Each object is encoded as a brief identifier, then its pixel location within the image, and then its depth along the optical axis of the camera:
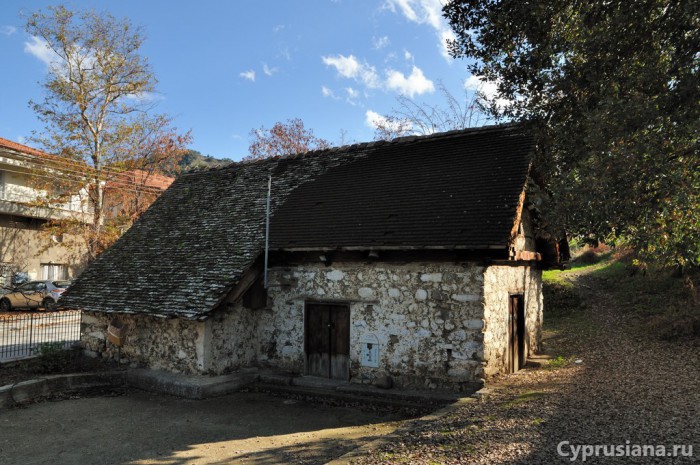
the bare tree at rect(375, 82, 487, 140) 28.53
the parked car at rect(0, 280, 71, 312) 22.33
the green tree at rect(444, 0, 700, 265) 6.39
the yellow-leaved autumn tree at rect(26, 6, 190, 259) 26.23
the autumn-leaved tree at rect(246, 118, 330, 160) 34.44
